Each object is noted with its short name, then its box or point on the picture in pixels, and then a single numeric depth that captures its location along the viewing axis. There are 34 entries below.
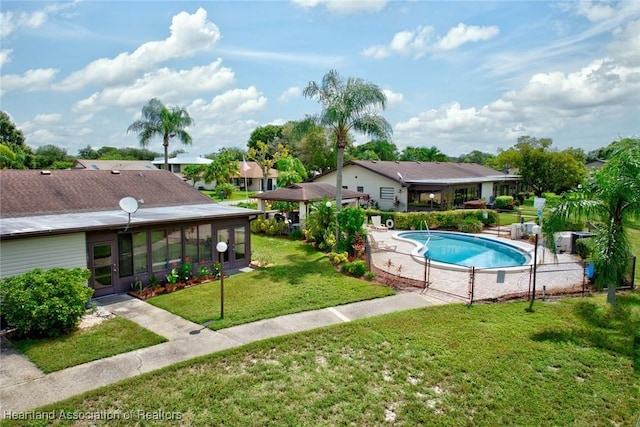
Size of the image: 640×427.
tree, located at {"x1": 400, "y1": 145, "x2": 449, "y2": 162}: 60.12
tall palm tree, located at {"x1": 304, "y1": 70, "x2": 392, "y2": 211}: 18.61
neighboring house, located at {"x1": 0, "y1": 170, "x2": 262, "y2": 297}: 11.48
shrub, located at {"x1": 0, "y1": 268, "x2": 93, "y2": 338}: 9.33
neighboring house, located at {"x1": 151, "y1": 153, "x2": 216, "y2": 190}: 61.03
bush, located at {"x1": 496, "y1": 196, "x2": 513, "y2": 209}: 37.47
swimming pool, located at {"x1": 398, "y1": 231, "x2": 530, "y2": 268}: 19.91
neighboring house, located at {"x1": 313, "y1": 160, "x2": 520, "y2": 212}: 32.62
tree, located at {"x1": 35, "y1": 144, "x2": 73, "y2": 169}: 62.57
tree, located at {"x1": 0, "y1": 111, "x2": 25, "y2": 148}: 58.97
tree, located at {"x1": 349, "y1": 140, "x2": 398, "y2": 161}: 57.70
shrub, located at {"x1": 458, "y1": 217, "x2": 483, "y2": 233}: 26.20
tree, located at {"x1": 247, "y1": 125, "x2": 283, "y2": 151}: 82.06
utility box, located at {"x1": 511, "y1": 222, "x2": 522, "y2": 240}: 23.81
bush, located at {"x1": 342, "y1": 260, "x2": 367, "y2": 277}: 15.11
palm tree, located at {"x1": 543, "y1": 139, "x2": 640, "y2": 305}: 10.80
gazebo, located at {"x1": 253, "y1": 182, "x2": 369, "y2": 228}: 23.64
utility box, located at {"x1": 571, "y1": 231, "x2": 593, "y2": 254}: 19.65
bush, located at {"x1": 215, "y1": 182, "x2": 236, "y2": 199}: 46.50
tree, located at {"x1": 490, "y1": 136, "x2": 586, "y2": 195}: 42.75
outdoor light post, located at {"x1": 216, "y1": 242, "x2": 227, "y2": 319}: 10.32
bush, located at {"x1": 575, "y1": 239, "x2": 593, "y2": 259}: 18.02
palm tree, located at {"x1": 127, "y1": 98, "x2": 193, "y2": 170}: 38.31
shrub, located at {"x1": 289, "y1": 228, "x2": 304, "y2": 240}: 22.97
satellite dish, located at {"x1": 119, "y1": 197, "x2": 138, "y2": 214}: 12.99
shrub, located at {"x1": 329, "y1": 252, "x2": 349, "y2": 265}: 16.99
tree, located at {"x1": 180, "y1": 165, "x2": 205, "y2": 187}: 55.72
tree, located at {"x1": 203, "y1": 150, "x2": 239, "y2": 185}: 49.50
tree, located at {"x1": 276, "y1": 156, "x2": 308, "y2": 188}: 43.46
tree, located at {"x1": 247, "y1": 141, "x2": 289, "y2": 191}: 47.97
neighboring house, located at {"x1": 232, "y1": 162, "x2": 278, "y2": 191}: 59.75
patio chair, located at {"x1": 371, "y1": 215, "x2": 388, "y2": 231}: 26.60
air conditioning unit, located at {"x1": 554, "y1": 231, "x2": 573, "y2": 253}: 20.11
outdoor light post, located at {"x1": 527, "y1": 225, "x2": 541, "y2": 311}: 11.68
